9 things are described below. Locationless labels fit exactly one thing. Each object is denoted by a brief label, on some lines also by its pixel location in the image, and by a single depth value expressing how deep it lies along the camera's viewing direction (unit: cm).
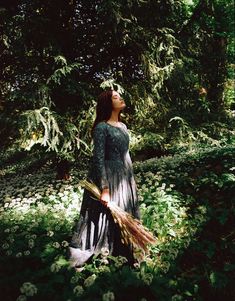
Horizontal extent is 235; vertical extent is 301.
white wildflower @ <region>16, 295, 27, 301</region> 308
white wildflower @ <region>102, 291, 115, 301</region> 311
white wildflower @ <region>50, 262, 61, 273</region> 369
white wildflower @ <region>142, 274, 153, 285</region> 352
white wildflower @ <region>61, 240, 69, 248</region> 447
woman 417
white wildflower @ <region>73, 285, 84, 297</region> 325
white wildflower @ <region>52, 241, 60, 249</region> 436
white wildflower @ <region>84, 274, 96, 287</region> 343
